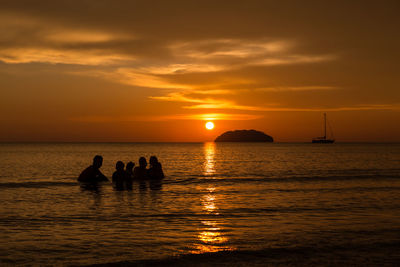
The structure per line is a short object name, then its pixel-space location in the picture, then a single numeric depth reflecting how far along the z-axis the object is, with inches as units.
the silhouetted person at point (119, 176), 992.3
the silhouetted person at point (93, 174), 932.9
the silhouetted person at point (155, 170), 1094.4
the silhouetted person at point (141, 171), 1072.2
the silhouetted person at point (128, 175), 1017.5
